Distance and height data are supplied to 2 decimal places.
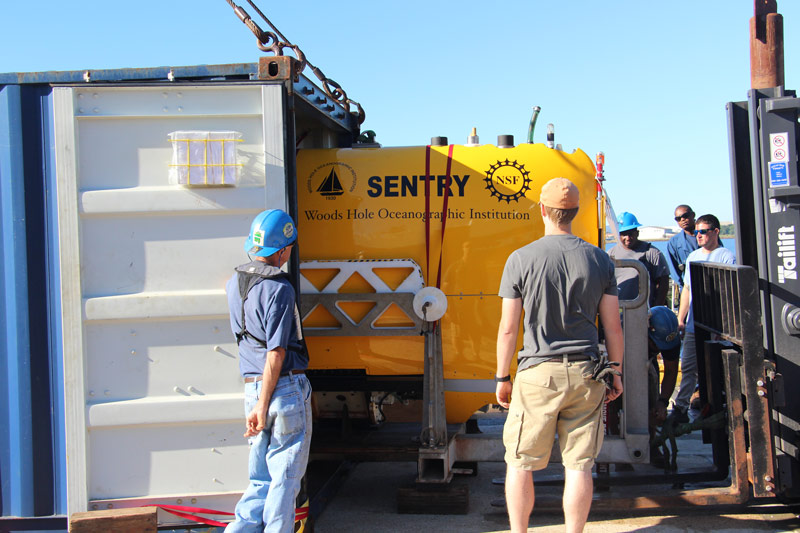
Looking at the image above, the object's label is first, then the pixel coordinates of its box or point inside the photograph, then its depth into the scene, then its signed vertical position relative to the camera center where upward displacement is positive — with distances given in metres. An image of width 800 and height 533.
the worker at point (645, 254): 6.18 +0.15
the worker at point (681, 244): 7.01 +0.26
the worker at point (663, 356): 4.79 -0.69
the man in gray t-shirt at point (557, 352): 3.36 -0.38
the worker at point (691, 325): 5.71 -0.46
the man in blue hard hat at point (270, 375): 3.29 -0.44
